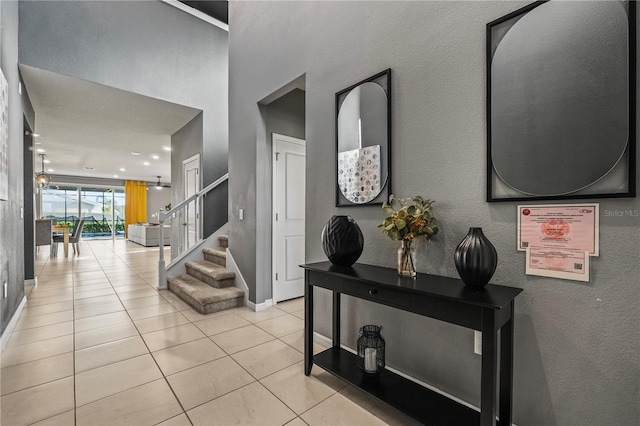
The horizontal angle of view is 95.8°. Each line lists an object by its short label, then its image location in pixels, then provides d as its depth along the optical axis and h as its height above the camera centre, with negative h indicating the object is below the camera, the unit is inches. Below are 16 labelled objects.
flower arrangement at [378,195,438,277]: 62.9 -3.8
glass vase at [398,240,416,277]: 65.0 -11.5
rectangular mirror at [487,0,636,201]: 45.2 +18.8
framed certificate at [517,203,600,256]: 47.9 -3.0
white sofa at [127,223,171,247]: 358.0 -30.6
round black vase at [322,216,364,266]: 74.2 -8.0
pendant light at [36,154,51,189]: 305.6 +33.4
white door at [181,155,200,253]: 206.8 +11.2
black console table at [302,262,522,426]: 46.1 -19.2
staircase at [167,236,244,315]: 128.3 -38.0
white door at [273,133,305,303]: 137.0 -2.8
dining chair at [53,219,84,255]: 294.0 -26.6
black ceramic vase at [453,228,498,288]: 52.2 -9.0
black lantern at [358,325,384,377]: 70.3 -34.8
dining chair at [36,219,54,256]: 270.7 -20.4
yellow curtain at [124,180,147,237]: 498.3 +14.8
